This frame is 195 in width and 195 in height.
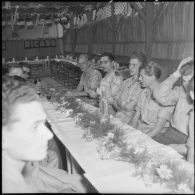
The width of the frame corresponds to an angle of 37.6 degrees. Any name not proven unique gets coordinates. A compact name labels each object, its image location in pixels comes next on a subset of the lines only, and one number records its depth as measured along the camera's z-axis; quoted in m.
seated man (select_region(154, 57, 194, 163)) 2.78
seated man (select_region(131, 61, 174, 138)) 3.07
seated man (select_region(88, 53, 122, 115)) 4.41
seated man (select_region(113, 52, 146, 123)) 3.81
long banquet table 1.56
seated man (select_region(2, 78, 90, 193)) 1.15
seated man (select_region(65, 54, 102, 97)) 5.56
